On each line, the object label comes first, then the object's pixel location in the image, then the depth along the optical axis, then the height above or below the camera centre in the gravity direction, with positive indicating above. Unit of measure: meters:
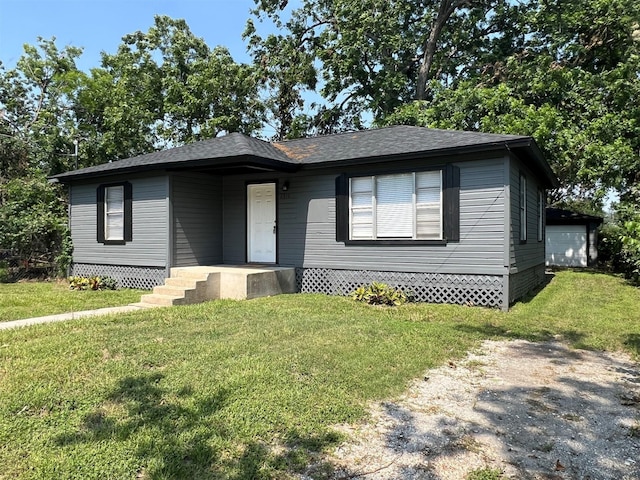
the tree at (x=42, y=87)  22.61 +8.26
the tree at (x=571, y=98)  13.88 +5.00
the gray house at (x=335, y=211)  8.03 +0.64
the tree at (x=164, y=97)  21.25 +7.23
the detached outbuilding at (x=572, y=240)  20.75 -0.01
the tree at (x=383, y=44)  19.39 +8.98
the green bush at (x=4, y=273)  12.22 -0.87
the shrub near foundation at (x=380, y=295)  8.19 -1.03
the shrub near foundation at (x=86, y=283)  10.37 -0.97
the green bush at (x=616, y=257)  13.02 -0.62
